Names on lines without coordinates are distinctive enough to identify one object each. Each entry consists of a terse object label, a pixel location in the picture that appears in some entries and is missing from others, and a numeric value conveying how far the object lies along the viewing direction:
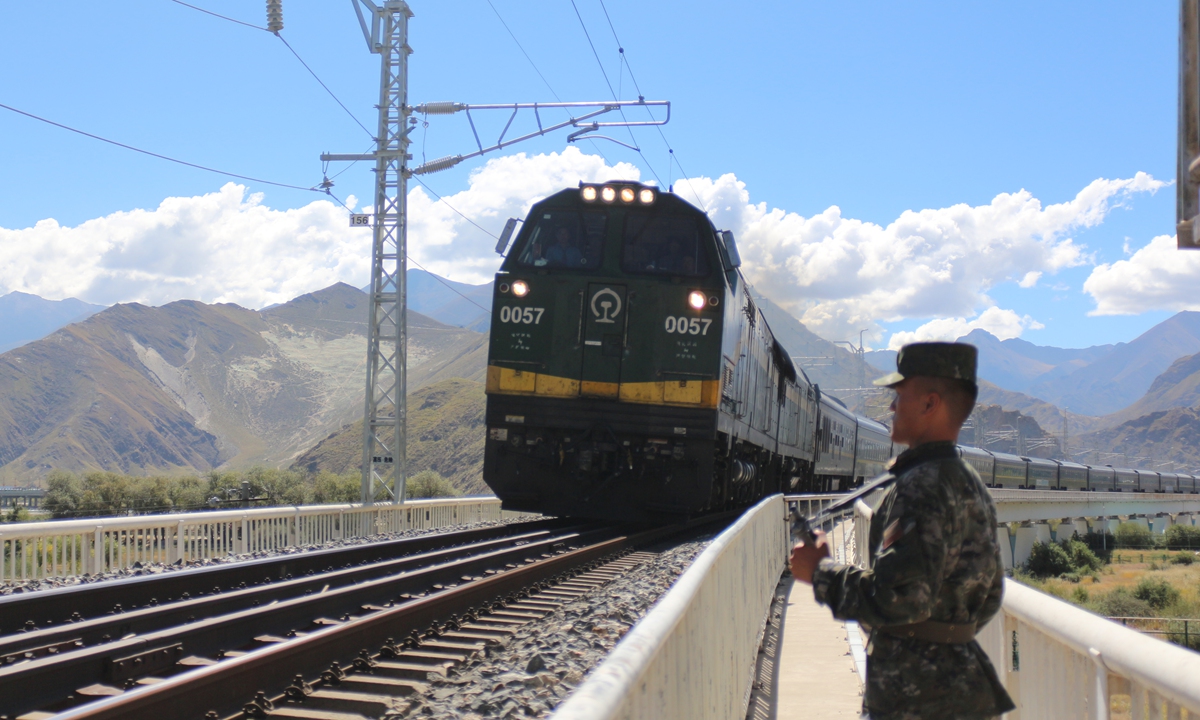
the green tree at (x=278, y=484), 40.61
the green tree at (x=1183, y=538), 79.75
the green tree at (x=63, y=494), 42.47
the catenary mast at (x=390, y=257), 19.16
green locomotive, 13.23
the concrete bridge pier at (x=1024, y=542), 60.74
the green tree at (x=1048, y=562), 63.00
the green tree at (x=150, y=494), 42.59
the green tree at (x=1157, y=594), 48.57
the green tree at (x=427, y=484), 42.54
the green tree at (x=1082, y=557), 65.80
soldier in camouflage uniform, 2.70
